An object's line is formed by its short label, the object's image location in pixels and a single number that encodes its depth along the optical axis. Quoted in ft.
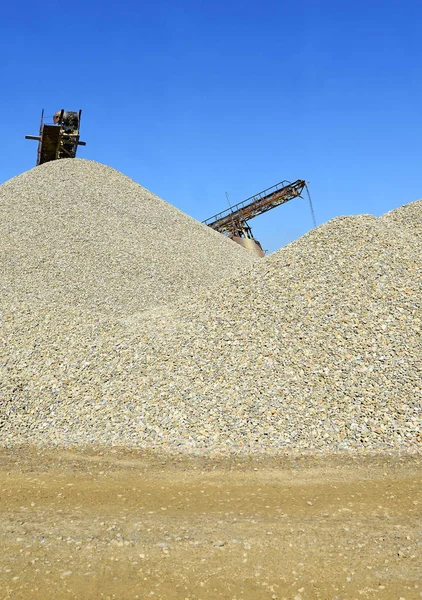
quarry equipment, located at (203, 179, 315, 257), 94.79
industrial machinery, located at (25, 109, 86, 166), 90.40
